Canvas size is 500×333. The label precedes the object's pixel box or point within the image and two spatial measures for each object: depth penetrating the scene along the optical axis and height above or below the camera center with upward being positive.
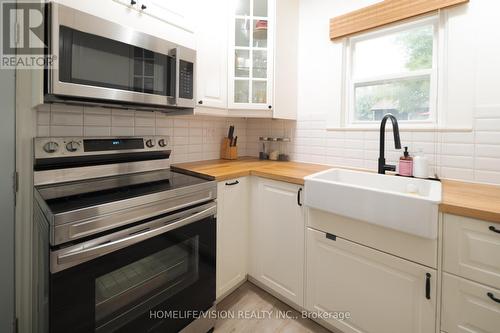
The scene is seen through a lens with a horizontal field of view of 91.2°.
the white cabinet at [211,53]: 1.69 +0.74
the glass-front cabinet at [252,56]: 1.92 +0.80
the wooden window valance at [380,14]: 1.50 +0.98
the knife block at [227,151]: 2.27 +0.05
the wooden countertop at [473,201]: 0.91 -0.17
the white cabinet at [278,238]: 1.53 -0.54
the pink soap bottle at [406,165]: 1.49 -0.04
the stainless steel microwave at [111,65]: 1.04 +0.45
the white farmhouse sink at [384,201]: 1.00 -0.20
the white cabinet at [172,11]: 1.39 +0.87
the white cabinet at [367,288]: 1.07 -0.65
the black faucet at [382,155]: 1.49 +0.02
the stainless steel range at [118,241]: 0.87 -0.36
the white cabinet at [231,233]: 1.57 -0.52
